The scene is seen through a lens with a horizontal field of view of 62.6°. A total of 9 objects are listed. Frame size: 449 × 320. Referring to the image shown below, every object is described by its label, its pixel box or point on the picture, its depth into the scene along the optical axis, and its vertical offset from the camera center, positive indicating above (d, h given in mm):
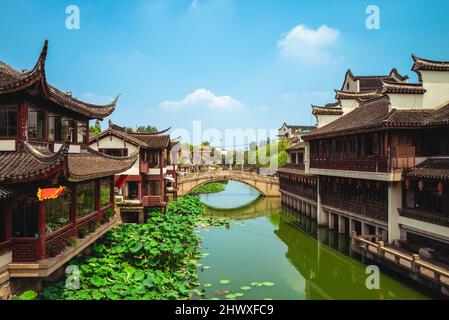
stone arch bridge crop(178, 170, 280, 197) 44188 -1633
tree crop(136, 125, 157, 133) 102212 +11101
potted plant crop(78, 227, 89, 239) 13031 -2298
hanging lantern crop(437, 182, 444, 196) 13602 -816
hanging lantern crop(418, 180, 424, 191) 14508 -747
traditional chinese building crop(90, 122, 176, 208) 26391 +579
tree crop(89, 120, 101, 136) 53853 +6083
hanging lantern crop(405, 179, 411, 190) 15367 -722
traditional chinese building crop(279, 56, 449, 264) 14625 +93
